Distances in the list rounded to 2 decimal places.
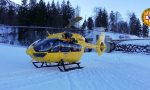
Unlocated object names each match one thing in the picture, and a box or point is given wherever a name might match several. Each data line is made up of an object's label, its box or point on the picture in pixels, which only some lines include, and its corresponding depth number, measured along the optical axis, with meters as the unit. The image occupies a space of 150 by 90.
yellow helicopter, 5.14
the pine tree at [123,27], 33.48
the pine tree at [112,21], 34.50
